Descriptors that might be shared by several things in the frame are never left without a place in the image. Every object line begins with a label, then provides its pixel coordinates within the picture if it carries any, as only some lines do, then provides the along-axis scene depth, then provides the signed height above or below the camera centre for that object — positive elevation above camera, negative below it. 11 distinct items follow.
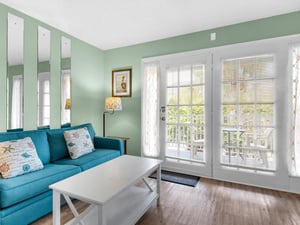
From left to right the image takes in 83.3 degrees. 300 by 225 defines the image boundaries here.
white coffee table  1.25 -0.61
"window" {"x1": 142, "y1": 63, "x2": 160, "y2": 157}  3.16 +0.01
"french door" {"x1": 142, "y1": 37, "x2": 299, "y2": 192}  2.31 -0.01
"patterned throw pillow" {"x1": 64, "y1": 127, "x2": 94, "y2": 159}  2.34 -0.45
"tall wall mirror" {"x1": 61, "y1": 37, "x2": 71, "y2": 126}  2.85 +0.52
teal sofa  1.43 -0.66
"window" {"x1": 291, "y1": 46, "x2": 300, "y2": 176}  2.23 -0.11
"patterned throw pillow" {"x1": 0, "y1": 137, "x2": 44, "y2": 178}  1.61 -0.48
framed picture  3.47 +0.60
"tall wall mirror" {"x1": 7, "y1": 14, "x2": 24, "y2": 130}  2.19 +0.54
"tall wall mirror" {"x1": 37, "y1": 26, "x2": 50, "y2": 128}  2.52 +0.51
